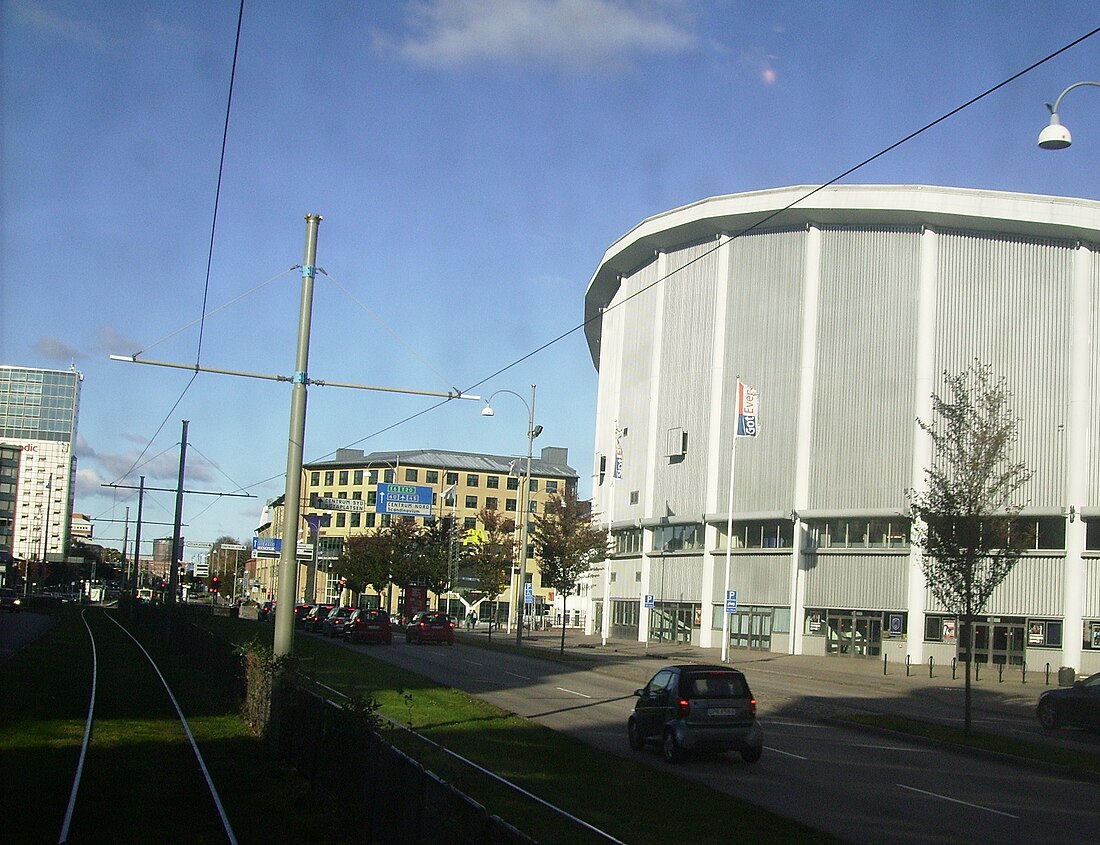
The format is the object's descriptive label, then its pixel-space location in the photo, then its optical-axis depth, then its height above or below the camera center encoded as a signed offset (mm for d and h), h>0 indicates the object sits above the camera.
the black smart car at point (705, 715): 18125 -2667
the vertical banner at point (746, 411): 55000 +6803
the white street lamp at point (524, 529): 53153 +519
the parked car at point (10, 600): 76375 -5763
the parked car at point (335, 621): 59156 -4781
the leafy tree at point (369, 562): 90750 -2392
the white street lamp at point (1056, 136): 18109 +6859
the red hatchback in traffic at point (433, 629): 54938 -4479
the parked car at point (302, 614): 69688 -5248
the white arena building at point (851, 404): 51219 +7854
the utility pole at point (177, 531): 47875 -357
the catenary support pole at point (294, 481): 17859 +739
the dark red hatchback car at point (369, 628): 52875 -4457
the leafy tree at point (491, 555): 81312 -1174
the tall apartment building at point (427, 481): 139125 +6806
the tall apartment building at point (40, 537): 184638 -3569
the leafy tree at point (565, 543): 56156 -17
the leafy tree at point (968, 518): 24328 +991
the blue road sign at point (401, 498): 56906 +1806
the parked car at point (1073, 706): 26172 -3236
